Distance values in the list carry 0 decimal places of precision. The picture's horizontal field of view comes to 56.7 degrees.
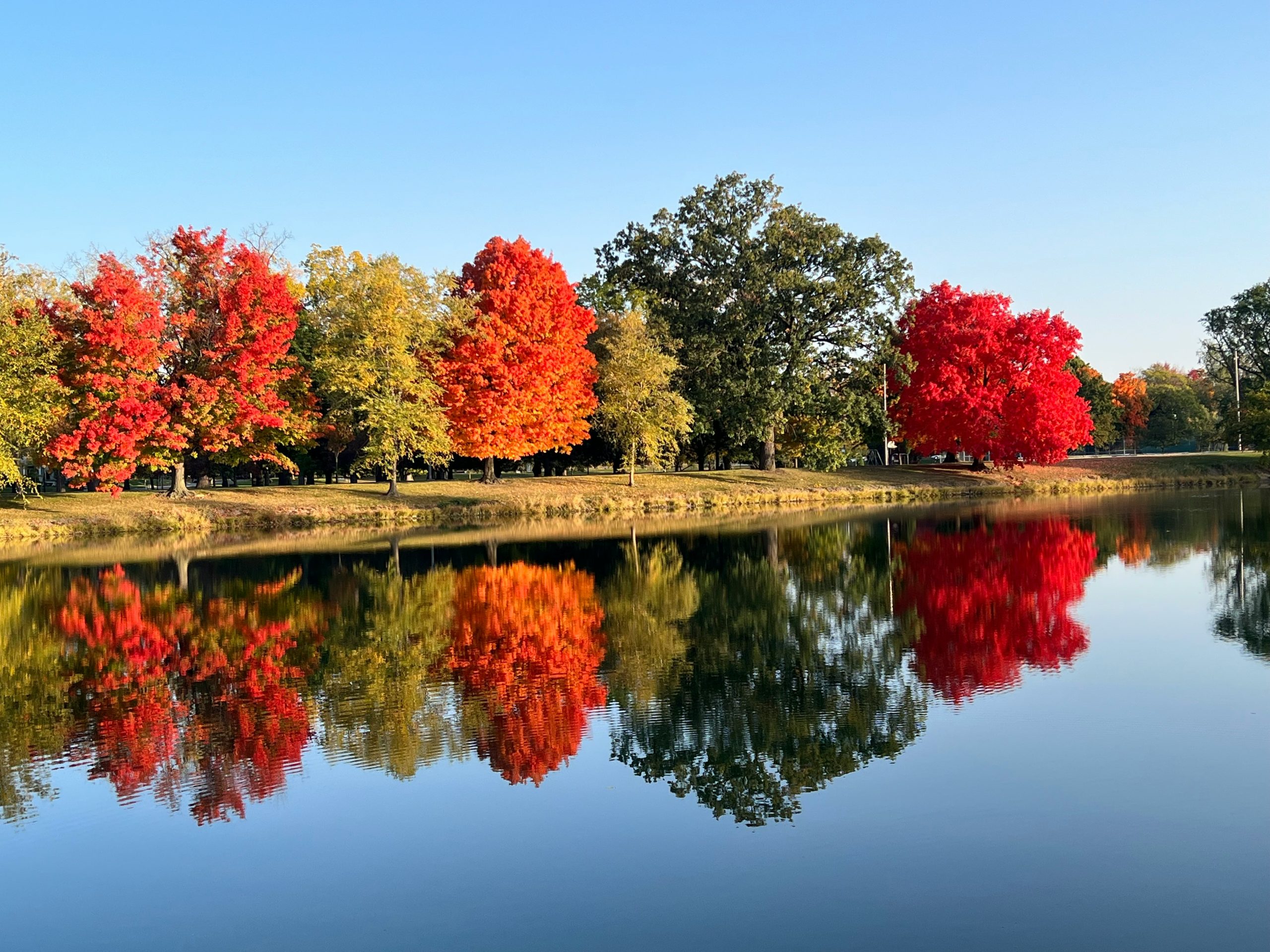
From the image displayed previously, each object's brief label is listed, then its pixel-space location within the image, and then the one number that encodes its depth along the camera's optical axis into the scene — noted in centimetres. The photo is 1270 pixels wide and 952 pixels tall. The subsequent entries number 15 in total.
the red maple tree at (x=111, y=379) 4725
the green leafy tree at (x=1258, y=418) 7575
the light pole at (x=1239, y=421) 8350
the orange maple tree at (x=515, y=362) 5622
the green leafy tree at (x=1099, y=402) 11062
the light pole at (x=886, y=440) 6762
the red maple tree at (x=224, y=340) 5019
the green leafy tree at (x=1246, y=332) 9750
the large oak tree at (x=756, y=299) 6500
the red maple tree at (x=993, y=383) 6806
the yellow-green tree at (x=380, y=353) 5234
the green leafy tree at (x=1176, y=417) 12219
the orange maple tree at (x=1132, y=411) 12719
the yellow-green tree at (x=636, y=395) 5988
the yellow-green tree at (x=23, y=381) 4375
